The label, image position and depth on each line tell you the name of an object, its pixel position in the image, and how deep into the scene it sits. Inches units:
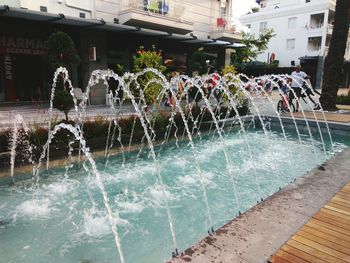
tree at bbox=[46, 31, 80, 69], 340.5
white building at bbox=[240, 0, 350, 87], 1513.3
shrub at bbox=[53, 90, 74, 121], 320.5
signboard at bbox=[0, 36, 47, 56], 543.8
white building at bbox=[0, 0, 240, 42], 575.7
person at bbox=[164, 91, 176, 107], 559.9
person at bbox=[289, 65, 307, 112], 504.8
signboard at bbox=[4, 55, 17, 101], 565.9
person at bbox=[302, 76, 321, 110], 526.5
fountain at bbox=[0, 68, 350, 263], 159.9
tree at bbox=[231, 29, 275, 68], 1206.3
